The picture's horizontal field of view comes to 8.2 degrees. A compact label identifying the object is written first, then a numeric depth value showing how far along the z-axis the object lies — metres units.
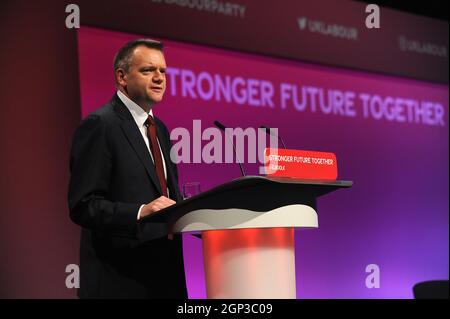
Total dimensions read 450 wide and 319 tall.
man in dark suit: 11.28
